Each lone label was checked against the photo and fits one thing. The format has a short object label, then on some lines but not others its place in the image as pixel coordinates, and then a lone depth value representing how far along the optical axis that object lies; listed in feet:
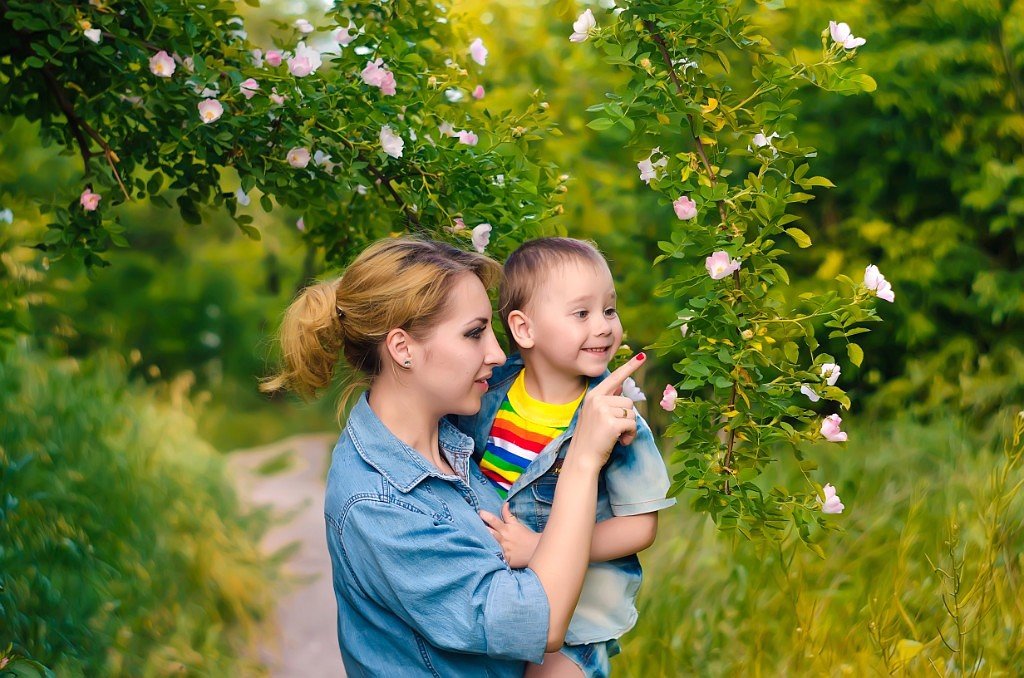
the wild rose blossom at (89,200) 9.07
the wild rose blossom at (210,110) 8.41
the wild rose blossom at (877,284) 6.56
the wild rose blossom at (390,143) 8.52
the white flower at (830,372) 6.64
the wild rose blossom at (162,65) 8.41
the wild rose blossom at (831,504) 6.64
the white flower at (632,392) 7.44
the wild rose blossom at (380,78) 8.62
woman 6.15
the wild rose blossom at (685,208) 6.74
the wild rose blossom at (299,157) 8.66
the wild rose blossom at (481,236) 8.38
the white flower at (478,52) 9.82
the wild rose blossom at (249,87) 8.40
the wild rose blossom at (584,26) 6.97
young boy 6.93
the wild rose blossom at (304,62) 8.58
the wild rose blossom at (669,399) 6.77
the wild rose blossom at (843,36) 6.68
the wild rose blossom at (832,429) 6.50
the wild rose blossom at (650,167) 7.10
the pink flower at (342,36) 9.30
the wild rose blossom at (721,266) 6.55
